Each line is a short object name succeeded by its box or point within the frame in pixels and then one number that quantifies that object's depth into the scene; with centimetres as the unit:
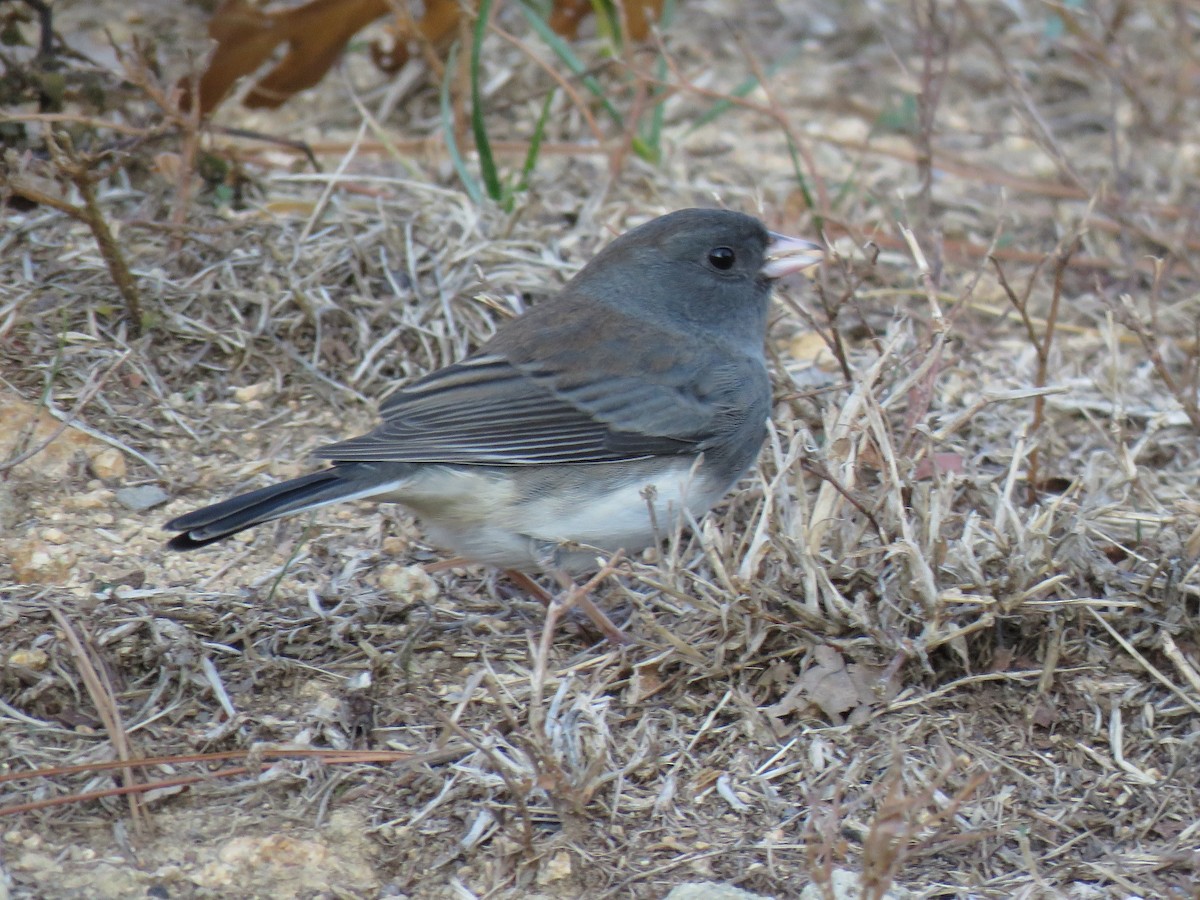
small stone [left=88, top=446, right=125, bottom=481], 628
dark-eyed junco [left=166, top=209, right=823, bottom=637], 568
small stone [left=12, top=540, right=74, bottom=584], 562
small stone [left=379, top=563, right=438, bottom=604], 604
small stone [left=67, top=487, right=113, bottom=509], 609
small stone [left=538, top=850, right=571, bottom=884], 446
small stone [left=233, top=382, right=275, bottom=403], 690
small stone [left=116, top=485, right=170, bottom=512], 616
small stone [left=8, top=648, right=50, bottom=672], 504
